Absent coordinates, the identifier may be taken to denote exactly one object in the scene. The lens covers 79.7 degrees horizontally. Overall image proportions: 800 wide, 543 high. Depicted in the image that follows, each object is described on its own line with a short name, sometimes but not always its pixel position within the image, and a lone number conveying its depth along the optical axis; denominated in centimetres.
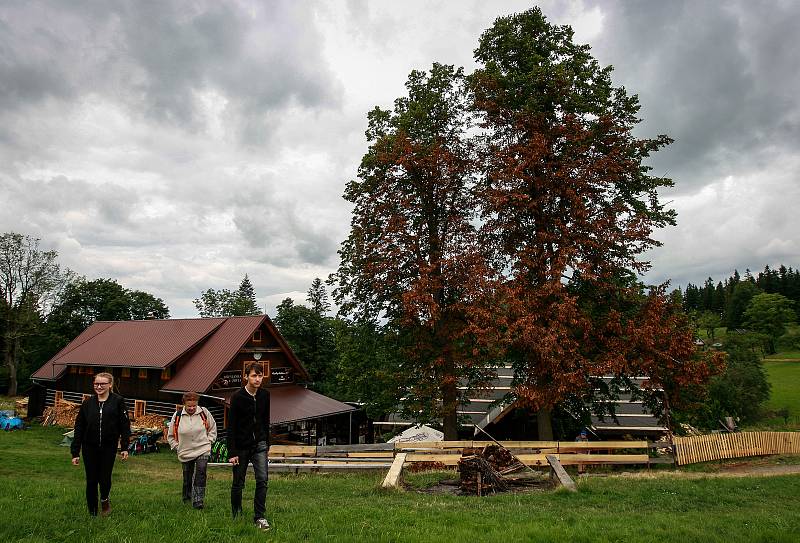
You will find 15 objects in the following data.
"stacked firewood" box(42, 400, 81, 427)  3506
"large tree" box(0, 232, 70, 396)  5069
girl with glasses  680
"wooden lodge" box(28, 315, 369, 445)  2930
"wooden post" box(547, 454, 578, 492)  1122
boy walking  668
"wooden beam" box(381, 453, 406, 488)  1145
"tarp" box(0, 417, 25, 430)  3150
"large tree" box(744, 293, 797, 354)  7938
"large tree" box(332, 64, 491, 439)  1880
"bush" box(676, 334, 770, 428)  3675
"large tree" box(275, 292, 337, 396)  5144
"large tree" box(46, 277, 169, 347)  5625
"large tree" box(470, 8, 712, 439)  1655
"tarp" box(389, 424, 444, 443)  2168
